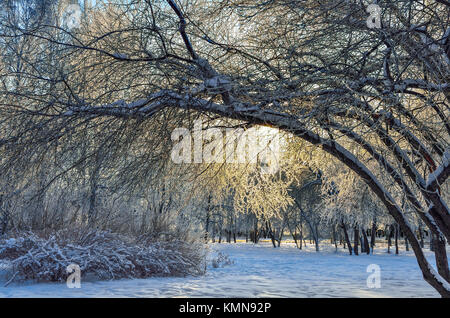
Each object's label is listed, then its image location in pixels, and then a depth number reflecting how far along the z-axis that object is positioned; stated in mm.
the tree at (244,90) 5066
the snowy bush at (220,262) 14041
